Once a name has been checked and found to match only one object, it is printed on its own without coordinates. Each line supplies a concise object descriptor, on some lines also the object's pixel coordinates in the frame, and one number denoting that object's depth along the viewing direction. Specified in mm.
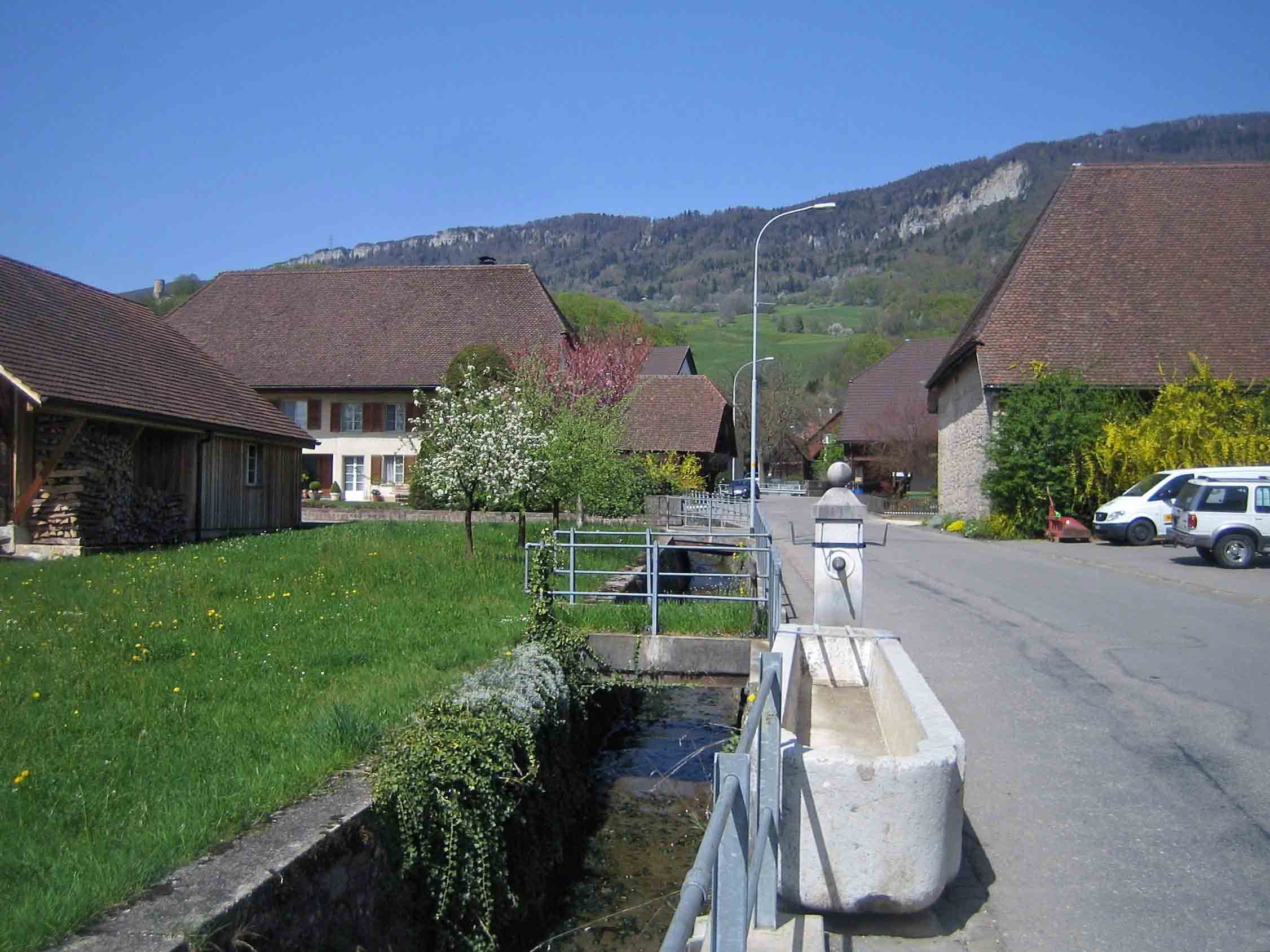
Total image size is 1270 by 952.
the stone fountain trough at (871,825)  4512
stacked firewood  17547
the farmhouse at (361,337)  42375
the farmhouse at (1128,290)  29688
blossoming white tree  16812
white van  24781
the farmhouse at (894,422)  52906
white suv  19797
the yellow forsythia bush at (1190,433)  26719
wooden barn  17234
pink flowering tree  36869
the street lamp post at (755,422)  24822
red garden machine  27000
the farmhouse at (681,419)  42875
